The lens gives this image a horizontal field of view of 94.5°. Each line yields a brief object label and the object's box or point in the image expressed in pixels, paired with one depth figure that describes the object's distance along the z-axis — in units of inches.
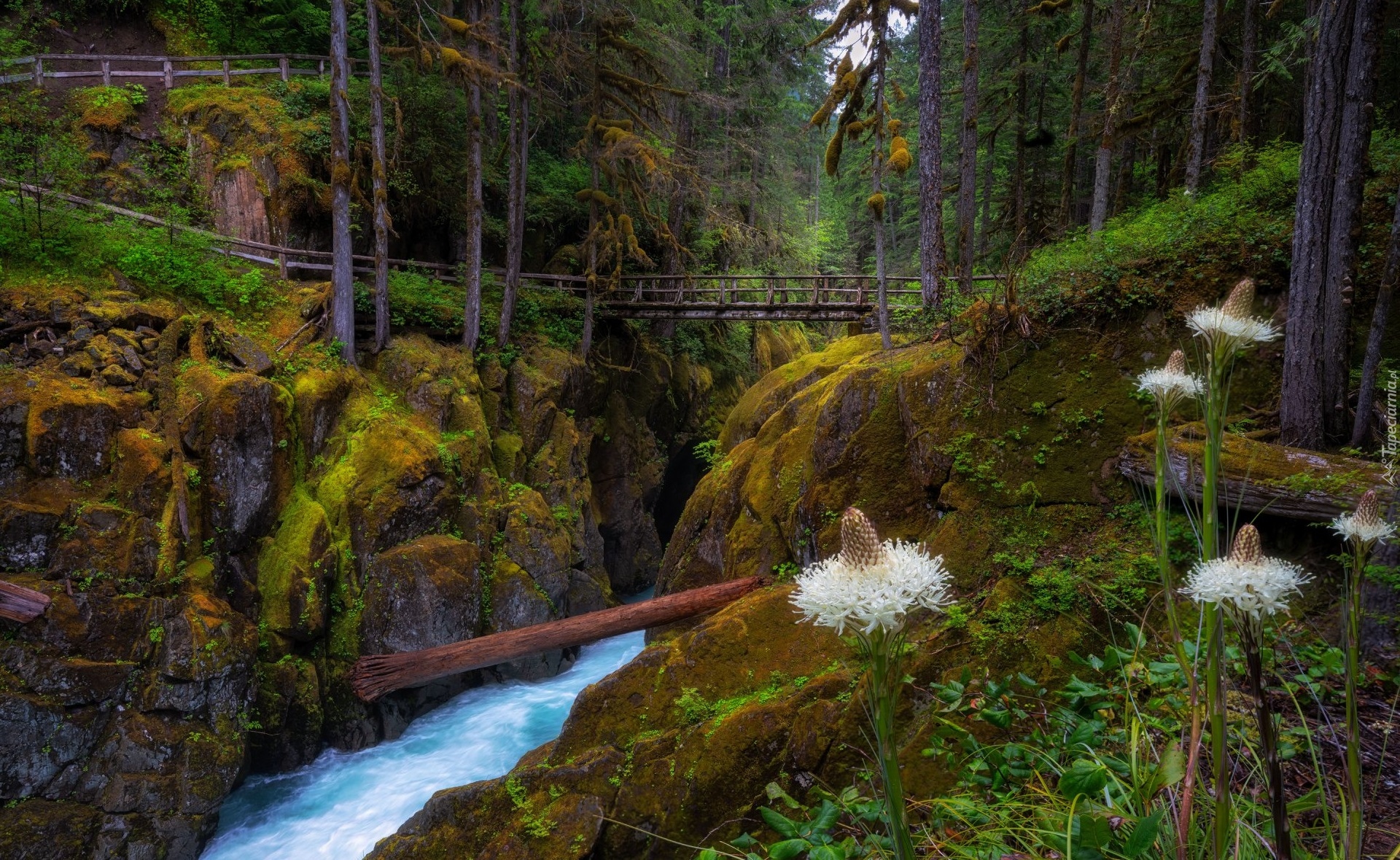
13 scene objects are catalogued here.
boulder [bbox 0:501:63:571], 297.7
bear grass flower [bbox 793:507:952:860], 41.1
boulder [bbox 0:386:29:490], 309.6
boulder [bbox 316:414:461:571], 392.8
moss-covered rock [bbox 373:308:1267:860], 163.2
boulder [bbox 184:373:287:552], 356.5
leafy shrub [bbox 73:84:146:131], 506.6
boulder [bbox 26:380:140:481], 316.8
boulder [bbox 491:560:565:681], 434.0
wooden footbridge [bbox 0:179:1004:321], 484.4
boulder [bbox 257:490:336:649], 356.8
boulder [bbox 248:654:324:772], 340.8
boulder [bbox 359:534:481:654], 383.9
